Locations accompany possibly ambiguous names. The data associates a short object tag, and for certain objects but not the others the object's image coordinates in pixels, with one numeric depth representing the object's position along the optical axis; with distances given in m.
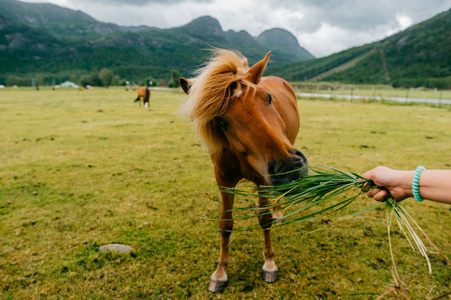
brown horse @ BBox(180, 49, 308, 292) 1.84
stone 3.20
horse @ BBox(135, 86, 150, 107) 19.48
